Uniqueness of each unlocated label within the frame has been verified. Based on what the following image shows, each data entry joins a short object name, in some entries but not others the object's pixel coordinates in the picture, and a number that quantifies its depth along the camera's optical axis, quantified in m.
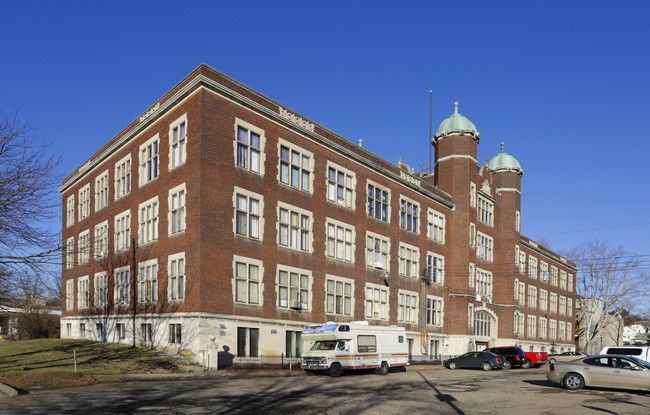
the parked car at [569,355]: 58.30
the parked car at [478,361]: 40.12
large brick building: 32.38
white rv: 29.70
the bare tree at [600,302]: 76.88
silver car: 23.25
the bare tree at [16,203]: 22.33
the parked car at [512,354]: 43.41
